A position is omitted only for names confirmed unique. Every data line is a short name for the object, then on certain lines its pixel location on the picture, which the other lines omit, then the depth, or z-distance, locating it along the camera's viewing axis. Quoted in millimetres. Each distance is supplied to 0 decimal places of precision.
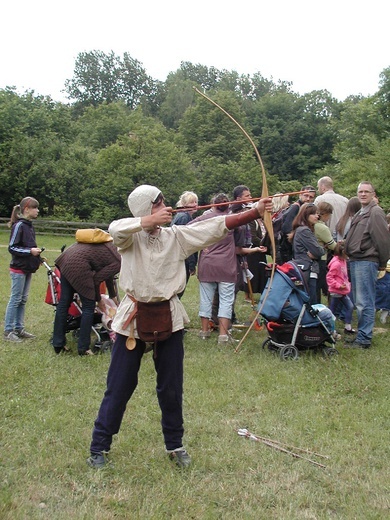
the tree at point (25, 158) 27703
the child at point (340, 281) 7332
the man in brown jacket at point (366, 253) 6523
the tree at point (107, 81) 64438
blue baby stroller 6125
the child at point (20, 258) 6684
